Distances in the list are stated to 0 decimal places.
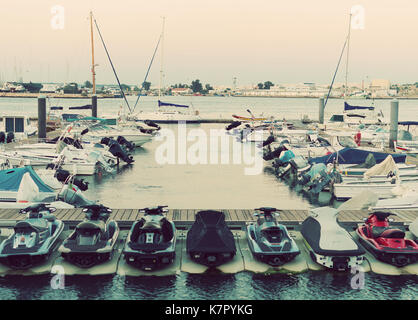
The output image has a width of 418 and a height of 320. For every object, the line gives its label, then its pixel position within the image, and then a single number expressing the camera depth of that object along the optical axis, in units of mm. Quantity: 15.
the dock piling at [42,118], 38525
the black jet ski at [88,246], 13609
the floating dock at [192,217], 16531
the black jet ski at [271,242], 13992
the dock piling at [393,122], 37344
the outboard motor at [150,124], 50522
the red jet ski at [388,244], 14039
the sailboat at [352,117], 55031
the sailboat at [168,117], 68500
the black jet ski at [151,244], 13508
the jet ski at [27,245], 13453
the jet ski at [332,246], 13758
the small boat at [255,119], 57844
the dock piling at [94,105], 53009
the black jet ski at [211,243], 13766
